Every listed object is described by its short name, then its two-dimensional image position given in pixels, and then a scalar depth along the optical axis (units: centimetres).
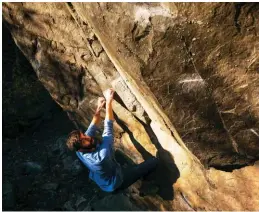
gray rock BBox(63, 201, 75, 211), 714
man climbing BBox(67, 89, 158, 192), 448
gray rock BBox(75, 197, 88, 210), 709
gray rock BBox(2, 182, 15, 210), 717
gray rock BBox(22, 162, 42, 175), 767
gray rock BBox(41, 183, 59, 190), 740
